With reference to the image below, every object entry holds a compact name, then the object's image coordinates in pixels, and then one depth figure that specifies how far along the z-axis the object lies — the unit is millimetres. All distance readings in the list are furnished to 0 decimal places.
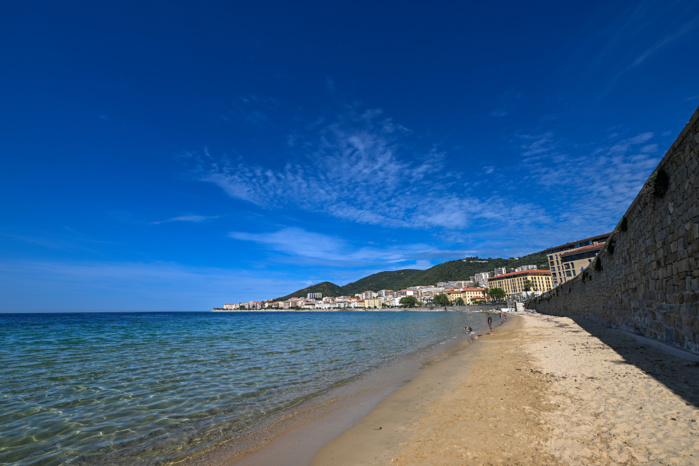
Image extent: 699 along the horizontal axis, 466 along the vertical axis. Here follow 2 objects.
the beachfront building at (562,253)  103188
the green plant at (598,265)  19653
